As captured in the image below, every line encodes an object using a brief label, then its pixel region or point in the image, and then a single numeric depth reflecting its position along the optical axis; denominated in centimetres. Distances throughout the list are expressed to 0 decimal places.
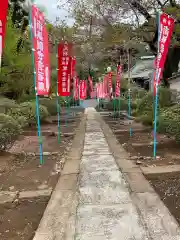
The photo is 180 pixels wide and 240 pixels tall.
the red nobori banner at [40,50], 402
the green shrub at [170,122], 452
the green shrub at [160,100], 704
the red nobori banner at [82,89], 2068
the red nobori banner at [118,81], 940
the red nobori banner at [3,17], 198
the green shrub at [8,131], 443
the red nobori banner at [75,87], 1728
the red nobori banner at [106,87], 1381
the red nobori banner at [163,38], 418
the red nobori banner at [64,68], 691
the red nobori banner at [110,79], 1256
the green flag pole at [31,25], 392
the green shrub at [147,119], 726
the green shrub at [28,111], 818
